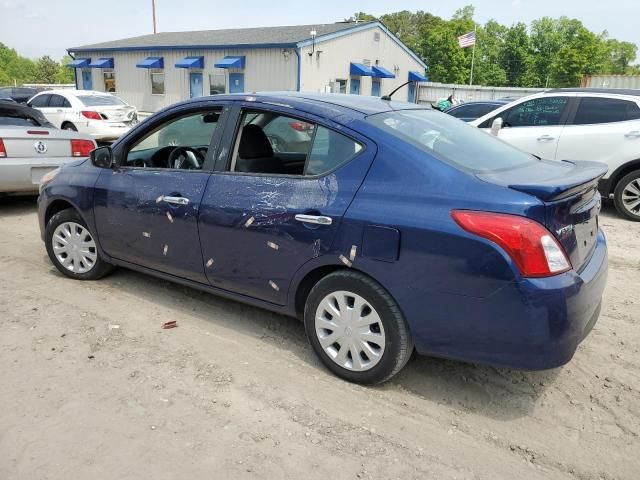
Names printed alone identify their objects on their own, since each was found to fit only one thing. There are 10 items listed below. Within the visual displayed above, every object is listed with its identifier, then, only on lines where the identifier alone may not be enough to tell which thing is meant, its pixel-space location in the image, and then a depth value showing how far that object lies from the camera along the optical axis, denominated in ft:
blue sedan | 8.21
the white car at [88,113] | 44.80
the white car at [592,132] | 22.79
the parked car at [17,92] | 60.79
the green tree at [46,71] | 213.46
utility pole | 134.31
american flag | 99.25
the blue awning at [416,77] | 107.61
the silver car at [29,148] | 20.77
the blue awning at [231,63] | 75.36
